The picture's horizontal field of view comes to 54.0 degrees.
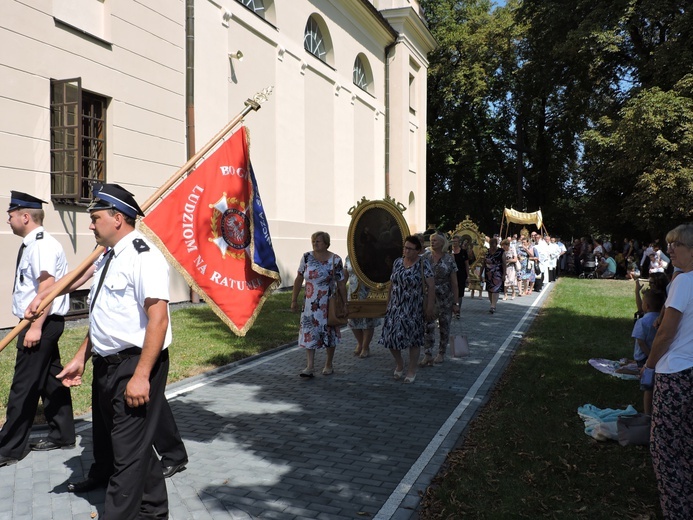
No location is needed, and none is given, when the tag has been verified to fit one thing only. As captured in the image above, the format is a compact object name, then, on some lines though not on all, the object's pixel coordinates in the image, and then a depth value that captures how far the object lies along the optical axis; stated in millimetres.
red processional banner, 5555
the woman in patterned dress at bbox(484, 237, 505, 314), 16188
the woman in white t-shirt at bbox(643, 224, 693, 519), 4160
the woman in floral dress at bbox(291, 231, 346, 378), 8758
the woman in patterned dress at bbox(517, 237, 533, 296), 20891
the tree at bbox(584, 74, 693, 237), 26547
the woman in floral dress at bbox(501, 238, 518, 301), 19859
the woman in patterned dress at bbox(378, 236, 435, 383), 8648
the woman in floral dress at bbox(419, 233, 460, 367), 10352
